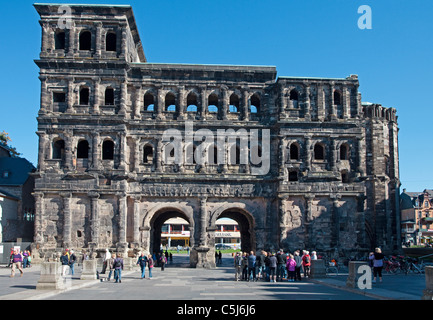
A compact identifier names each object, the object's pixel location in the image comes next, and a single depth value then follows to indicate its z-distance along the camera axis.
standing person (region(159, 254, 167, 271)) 34.04
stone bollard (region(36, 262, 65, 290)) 19.77
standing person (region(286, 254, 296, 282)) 25.86
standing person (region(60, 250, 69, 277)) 26.21
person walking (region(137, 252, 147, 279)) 27.26
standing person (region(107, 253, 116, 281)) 24.92
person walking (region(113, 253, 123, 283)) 24.38
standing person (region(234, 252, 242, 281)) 26.81
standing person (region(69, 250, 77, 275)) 27.28
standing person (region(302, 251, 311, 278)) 27.64
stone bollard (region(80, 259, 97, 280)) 25.08
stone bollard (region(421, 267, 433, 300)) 14.14
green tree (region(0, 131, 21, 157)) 57.03
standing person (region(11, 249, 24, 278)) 26.85
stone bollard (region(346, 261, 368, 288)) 20.89
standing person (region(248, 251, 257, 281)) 25.98
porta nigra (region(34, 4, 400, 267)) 37.00
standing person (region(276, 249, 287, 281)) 26.27
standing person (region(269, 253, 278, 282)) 25.67
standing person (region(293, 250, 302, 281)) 26.31
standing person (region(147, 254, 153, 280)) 27.49
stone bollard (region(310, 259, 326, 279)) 26.42
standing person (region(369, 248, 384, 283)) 21.97
